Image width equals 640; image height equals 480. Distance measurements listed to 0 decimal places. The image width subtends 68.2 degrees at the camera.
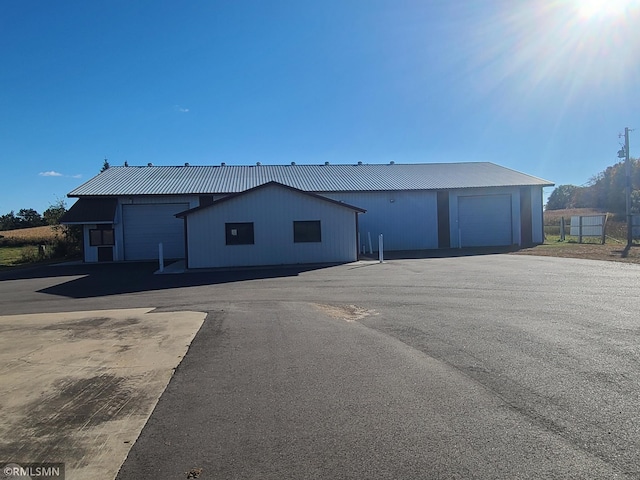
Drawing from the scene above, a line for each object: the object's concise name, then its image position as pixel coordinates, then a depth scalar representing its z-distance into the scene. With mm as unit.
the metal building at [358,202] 29781
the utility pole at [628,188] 29606
